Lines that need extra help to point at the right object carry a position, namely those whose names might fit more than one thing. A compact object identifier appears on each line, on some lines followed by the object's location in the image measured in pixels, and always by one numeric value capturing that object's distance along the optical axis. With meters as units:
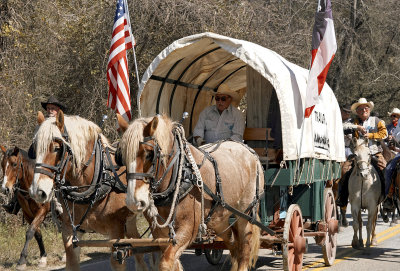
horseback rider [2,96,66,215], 16.58
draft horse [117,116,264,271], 10.34
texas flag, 15.25
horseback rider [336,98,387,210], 20.06
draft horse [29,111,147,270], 11.42
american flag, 16.75
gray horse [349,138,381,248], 19.24
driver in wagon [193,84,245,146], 15.27
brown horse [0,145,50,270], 15.59
